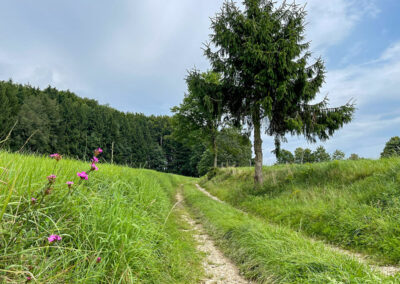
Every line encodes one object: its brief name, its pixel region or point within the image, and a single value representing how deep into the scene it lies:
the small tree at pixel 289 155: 66.69
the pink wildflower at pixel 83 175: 2.06
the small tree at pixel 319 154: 58.99
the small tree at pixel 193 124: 28.33
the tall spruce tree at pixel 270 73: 10.76
